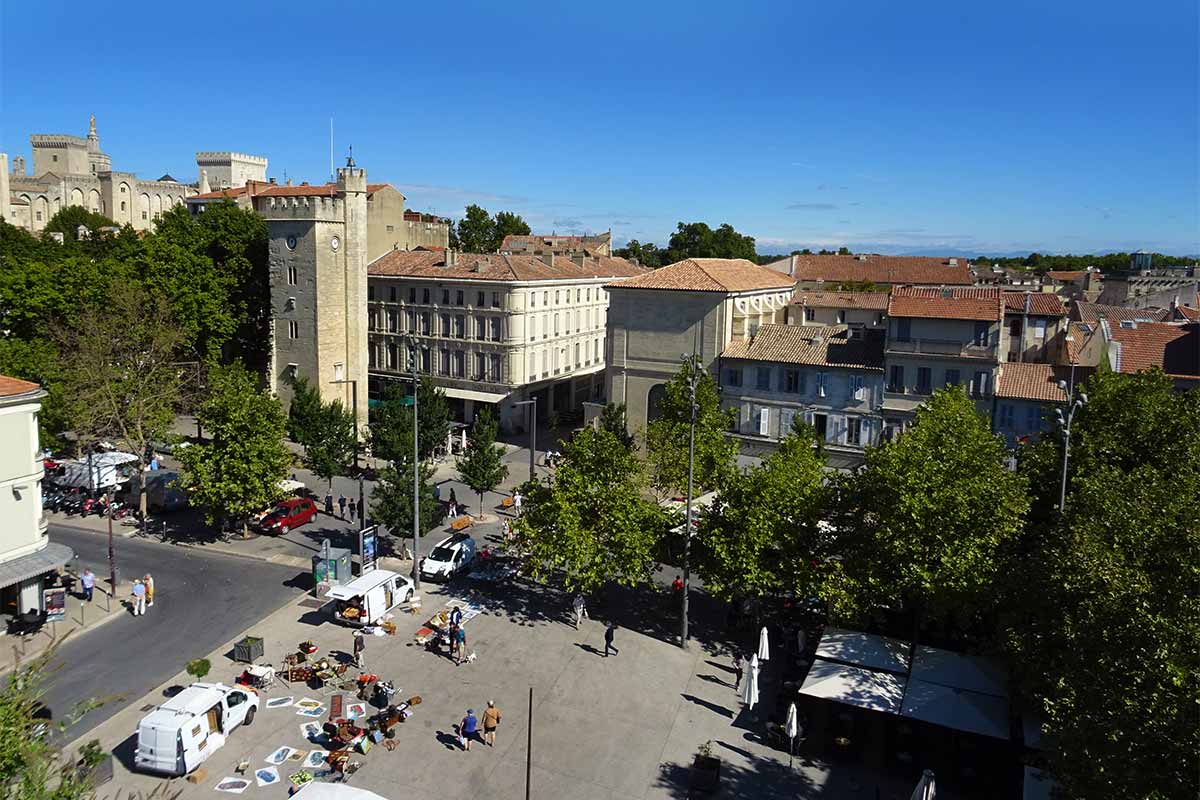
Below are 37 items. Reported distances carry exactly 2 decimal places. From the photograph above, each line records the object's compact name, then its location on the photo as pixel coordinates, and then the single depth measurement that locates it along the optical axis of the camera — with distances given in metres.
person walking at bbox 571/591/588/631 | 27.83
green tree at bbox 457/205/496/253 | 95.31
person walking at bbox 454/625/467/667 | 25.28
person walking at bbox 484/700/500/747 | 21.16
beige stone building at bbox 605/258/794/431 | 46.09
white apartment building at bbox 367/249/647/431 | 54.97
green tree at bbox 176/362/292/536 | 33.31
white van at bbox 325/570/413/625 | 27.39
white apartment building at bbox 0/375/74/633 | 26.27
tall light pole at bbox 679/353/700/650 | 25.38
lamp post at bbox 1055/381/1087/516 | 23.48
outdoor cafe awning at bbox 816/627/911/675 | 22.20
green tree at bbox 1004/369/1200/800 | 12.65
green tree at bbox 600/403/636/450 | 43.12
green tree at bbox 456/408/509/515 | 39.34
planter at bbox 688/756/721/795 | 19.28
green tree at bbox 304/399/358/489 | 40.28
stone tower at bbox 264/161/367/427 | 52.19
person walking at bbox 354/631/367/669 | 24.39
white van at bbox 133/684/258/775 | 19.22
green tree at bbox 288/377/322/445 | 45.41
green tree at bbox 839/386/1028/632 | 22.66
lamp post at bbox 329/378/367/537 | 44.96
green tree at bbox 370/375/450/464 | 36.69
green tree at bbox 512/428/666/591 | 26.72
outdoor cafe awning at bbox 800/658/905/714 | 20.70
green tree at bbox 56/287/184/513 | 37.09
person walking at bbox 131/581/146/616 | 27.95
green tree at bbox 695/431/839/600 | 25.06
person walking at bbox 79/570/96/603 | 28.62
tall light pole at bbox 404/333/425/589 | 30.39
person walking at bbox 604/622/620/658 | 25.80
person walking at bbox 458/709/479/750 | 20.86
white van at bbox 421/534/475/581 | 31.70
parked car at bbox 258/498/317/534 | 36.31
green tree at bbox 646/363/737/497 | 31.72
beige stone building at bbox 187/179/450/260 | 62.06
